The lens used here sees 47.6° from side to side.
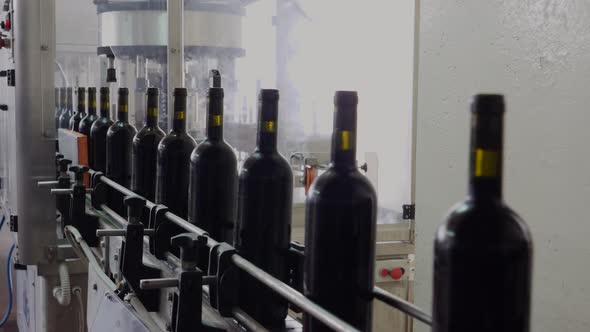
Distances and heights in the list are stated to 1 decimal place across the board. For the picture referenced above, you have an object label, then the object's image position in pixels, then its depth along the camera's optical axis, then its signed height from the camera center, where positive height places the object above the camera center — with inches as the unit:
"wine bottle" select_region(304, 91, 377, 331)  24.7 -4.5
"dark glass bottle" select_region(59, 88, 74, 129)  125.5 -1.5
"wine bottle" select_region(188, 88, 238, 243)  37.4 -4.0
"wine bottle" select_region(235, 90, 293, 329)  30.9 -4.9
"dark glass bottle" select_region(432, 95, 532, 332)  16.9 -3.4
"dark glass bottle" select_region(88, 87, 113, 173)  67.0 -3.3
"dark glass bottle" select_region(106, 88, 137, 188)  58.1 -3.7
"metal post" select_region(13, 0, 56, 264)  86.7 -0.7
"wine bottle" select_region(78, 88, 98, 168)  82.4 -0.8
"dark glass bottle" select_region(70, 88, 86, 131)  98.5 -0.6
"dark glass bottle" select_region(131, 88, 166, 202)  49.1 -3.4
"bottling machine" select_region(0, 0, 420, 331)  38.2 -6.0
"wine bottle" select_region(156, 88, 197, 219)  43.5 -3.8
